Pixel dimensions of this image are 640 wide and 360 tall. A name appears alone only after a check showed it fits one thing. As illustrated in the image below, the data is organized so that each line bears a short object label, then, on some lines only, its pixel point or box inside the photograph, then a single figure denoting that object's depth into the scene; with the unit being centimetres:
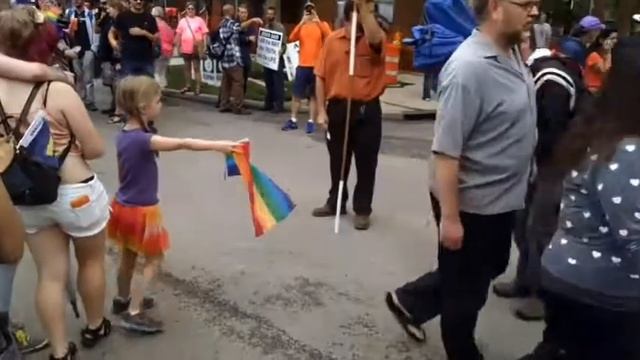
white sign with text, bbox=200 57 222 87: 1453
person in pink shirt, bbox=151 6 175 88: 1497
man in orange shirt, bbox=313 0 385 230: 652
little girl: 425
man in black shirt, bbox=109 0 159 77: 1190
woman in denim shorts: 371
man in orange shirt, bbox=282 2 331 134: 1205
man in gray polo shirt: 340
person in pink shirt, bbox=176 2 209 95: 1536
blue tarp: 477
